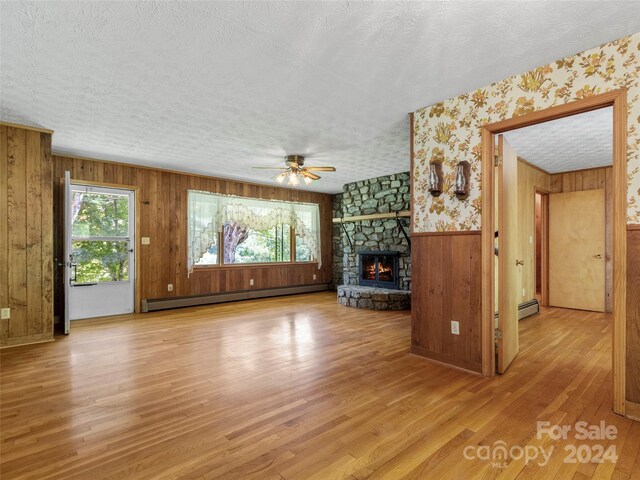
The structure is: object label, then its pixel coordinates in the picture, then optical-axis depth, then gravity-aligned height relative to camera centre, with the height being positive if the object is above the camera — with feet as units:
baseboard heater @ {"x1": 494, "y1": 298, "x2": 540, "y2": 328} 16.20 -3.58
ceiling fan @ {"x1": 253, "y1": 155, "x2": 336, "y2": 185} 16.20 +3.37
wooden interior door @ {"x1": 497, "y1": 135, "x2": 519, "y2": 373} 9.38 -0.53
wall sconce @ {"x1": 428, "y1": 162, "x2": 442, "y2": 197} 9.96 +1.82
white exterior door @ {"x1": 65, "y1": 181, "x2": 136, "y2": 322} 16.57 -0.62
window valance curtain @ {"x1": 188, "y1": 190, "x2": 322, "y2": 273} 20.30 +1.51
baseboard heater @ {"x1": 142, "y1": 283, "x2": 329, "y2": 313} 18.67 -3.79
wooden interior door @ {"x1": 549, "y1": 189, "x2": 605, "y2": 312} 17.77 -0.65
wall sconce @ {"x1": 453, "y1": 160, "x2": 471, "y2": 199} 9.34 +1.69
